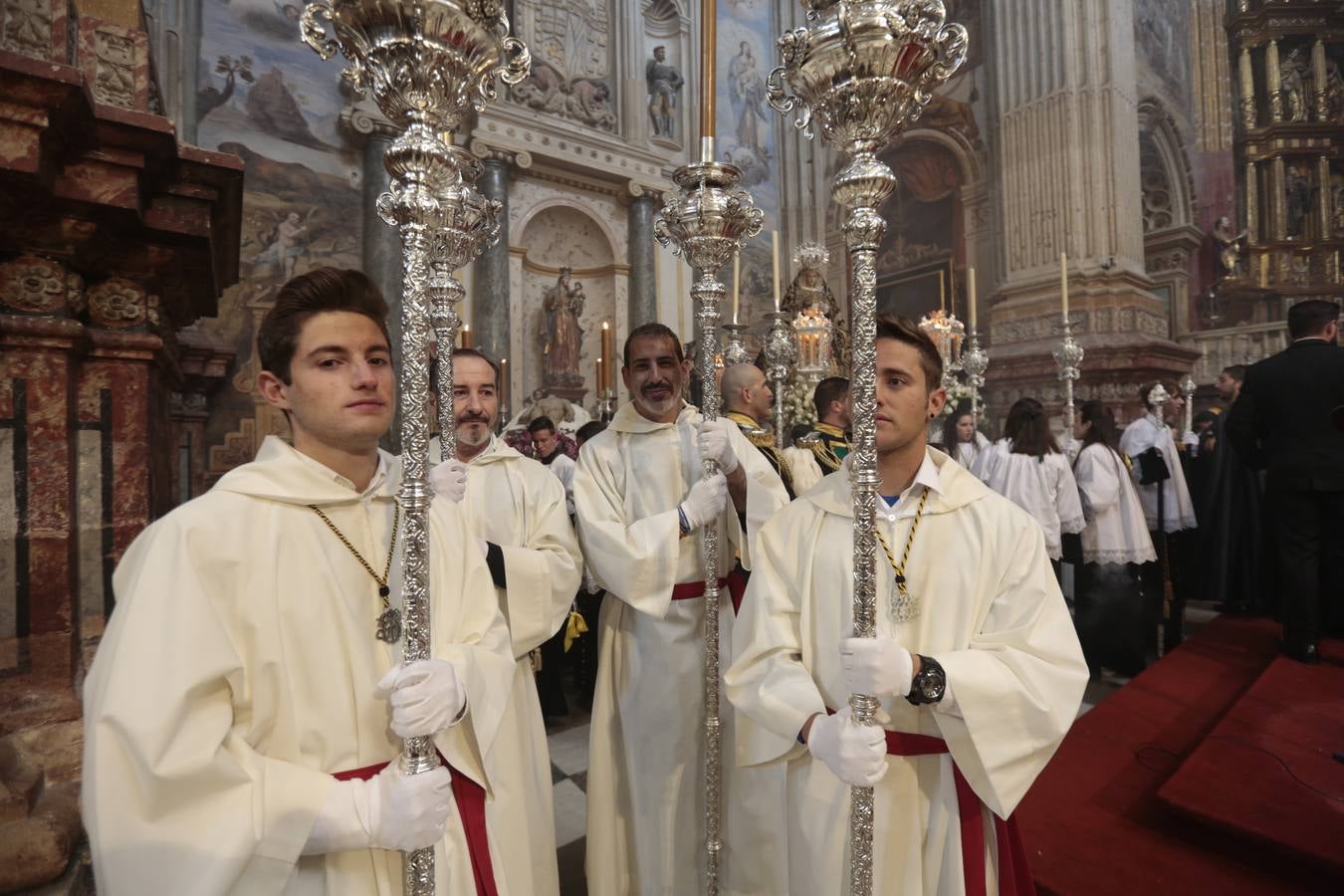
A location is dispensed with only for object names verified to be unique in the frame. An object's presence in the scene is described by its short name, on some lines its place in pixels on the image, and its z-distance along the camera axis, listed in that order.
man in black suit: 4.12
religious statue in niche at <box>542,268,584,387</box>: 12.32
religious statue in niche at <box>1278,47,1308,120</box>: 15.13
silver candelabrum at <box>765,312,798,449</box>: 4.75
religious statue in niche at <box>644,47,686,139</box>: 13.96
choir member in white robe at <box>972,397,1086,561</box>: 5.26
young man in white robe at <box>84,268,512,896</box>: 1.17
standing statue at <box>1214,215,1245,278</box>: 15.17
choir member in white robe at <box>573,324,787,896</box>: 2.48
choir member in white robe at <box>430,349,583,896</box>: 1.93
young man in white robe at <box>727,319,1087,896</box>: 1.54
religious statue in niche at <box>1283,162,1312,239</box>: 14.96
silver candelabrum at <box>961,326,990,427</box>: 7.45
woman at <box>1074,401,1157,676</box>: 5.07
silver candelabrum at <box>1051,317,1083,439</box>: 6.05
